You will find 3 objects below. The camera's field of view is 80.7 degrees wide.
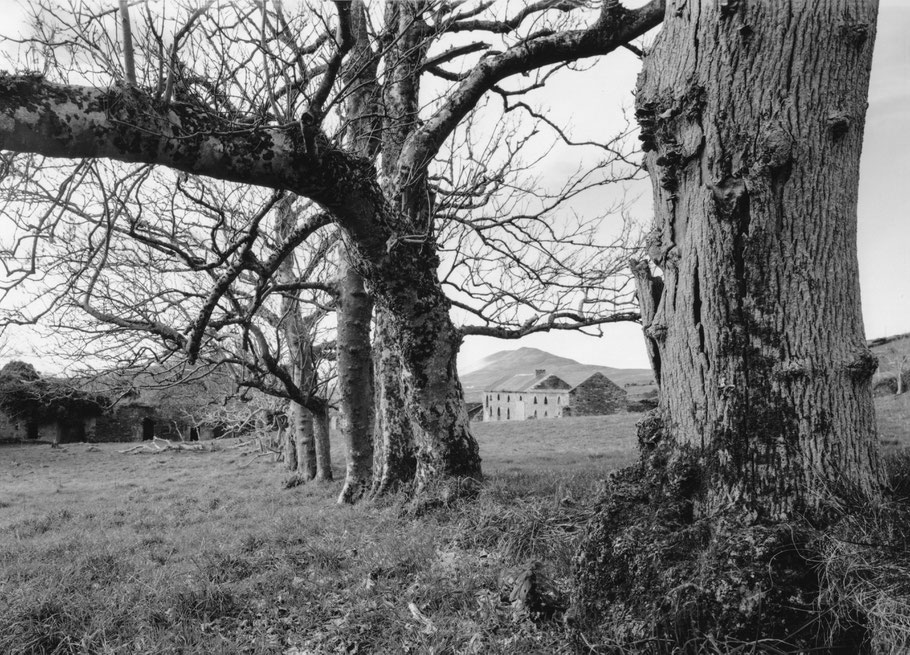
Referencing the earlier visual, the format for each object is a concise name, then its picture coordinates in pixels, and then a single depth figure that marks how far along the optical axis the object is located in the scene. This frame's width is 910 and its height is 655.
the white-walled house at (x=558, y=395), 48.41
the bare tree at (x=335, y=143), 3.89
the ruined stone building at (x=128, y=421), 30.27
